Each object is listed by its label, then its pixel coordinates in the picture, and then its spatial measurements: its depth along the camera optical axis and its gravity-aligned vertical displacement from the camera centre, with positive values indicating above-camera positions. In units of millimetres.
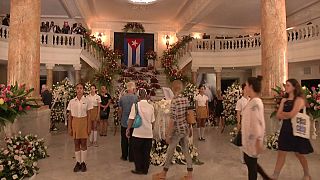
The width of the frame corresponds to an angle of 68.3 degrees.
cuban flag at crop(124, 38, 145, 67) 16871 +3121
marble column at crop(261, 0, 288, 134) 6464 +1231
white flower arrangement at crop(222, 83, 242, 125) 9671 -313
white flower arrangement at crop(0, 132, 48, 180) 3874 -1124
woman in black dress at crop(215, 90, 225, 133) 9003 -515
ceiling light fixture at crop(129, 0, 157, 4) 12868 +5148
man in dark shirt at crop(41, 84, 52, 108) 8090 -54
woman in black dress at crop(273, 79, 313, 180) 3494 -557
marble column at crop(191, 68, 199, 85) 13502 +1210
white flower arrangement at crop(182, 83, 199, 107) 10027 +153
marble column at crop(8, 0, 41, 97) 5660 +1213
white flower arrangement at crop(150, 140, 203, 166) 4836 -1252
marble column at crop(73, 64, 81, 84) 11699 +1144
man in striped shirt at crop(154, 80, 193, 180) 3750 -516
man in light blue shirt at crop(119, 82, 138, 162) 5138 -362
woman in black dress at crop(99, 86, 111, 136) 7531 -466
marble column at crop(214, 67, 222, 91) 13552 +1134
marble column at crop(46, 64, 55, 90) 11529 +1010
